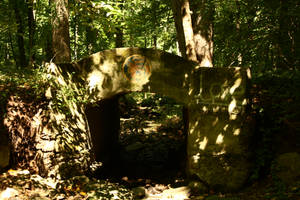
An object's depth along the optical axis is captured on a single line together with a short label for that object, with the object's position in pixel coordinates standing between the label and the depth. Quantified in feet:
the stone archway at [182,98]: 18.44
